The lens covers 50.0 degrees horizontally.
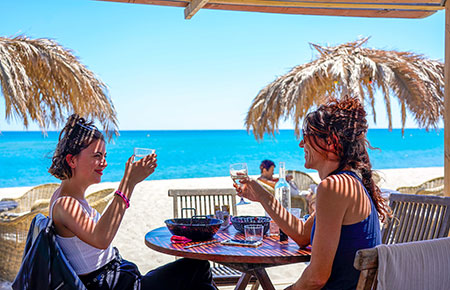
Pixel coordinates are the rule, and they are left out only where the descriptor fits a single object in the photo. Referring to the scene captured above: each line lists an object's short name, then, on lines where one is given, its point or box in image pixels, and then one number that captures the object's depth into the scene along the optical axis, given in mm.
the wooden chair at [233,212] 3223
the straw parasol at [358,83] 6285
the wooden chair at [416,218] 2953
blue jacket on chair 1981
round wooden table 2215
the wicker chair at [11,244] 4203
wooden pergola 3988
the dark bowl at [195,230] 2532
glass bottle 2771
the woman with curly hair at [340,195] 1941
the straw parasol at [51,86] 5121
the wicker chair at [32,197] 6123
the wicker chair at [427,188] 6455
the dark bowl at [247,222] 2793
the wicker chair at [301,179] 8229
